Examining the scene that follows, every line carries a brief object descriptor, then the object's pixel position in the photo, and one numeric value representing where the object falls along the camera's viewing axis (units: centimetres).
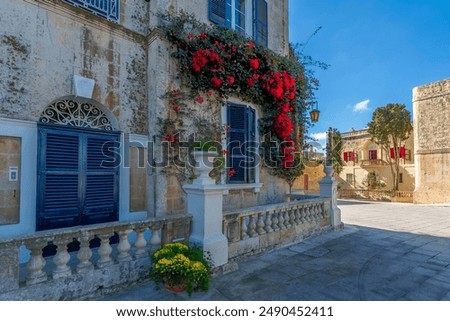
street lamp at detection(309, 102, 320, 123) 728
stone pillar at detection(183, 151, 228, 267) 369
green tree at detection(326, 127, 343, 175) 2622
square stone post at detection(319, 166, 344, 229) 672
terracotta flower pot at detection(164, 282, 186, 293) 303
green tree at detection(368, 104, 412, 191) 2111
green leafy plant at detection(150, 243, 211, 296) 295
